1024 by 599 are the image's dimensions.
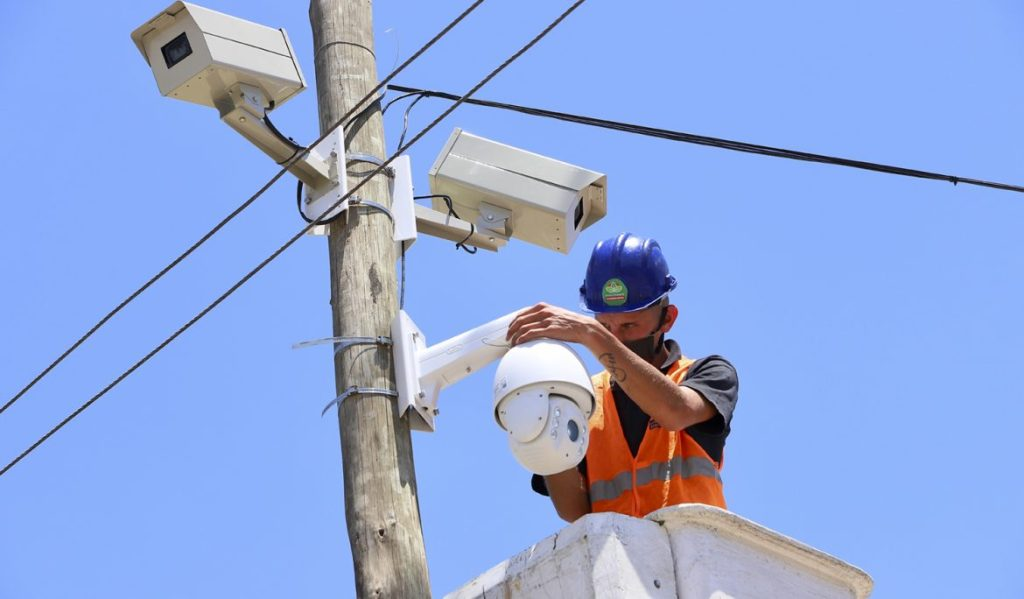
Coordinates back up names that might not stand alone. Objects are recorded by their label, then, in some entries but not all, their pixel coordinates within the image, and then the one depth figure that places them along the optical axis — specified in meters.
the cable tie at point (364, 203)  11.95
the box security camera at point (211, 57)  11.78
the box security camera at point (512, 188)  12.75
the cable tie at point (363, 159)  12.31
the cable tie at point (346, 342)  11.30
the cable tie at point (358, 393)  11.06
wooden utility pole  10.40
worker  10.25
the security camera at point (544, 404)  9.92
